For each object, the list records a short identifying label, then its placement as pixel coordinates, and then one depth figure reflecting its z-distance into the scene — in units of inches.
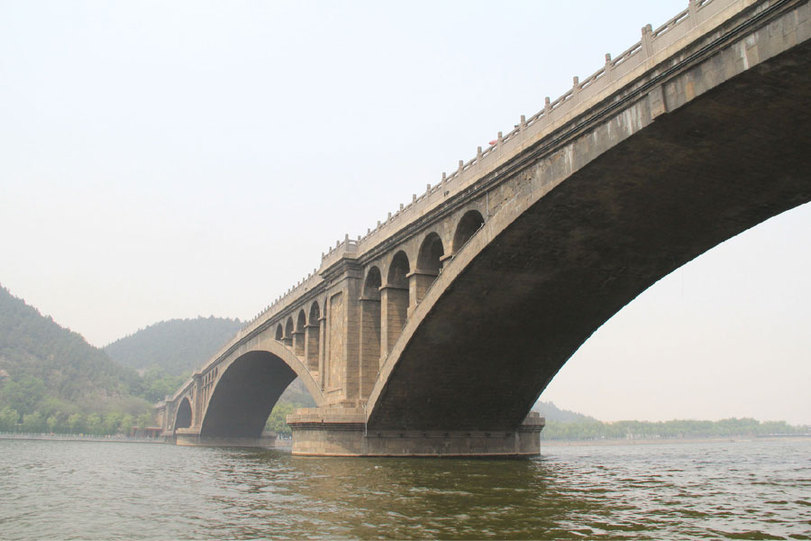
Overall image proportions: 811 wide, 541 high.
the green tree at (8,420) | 5315.0
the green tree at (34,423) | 5467.5
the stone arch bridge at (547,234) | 780.6
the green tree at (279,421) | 5329.7
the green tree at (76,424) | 5674.2
